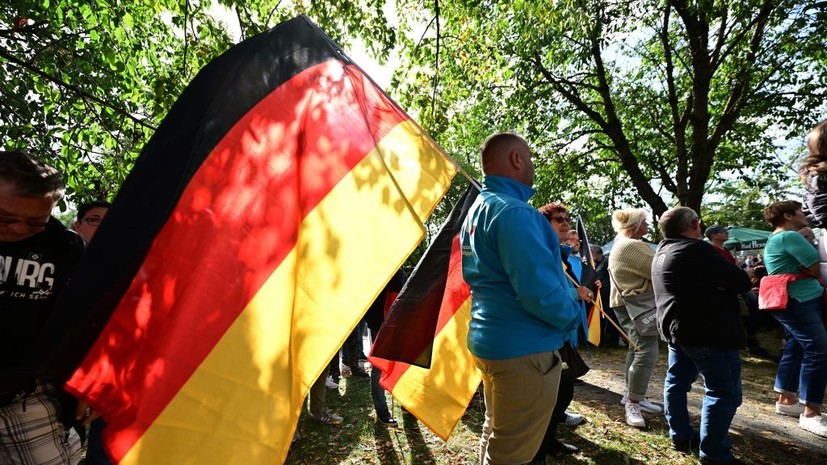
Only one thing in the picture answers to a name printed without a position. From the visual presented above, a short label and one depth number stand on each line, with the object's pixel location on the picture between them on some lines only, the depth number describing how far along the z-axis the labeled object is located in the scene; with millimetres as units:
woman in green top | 4328
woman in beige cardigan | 4625
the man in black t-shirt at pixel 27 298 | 1998
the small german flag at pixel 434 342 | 2959
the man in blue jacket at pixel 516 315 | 2207
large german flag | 1583
